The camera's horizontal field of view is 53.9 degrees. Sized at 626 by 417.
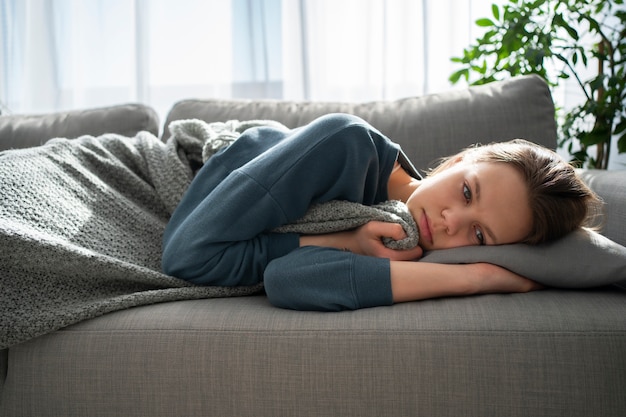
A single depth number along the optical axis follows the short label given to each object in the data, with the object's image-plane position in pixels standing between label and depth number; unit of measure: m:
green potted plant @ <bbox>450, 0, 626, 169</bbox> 1.99
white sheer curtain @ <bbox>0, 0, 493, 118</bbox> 2.63
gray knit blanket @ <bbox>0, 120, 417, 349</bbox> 1.10
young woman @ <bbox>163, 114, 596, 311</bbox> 1.10
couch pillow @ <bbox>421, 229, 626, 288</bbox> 1.10
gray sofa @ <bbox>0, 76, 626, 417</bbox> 0.95
